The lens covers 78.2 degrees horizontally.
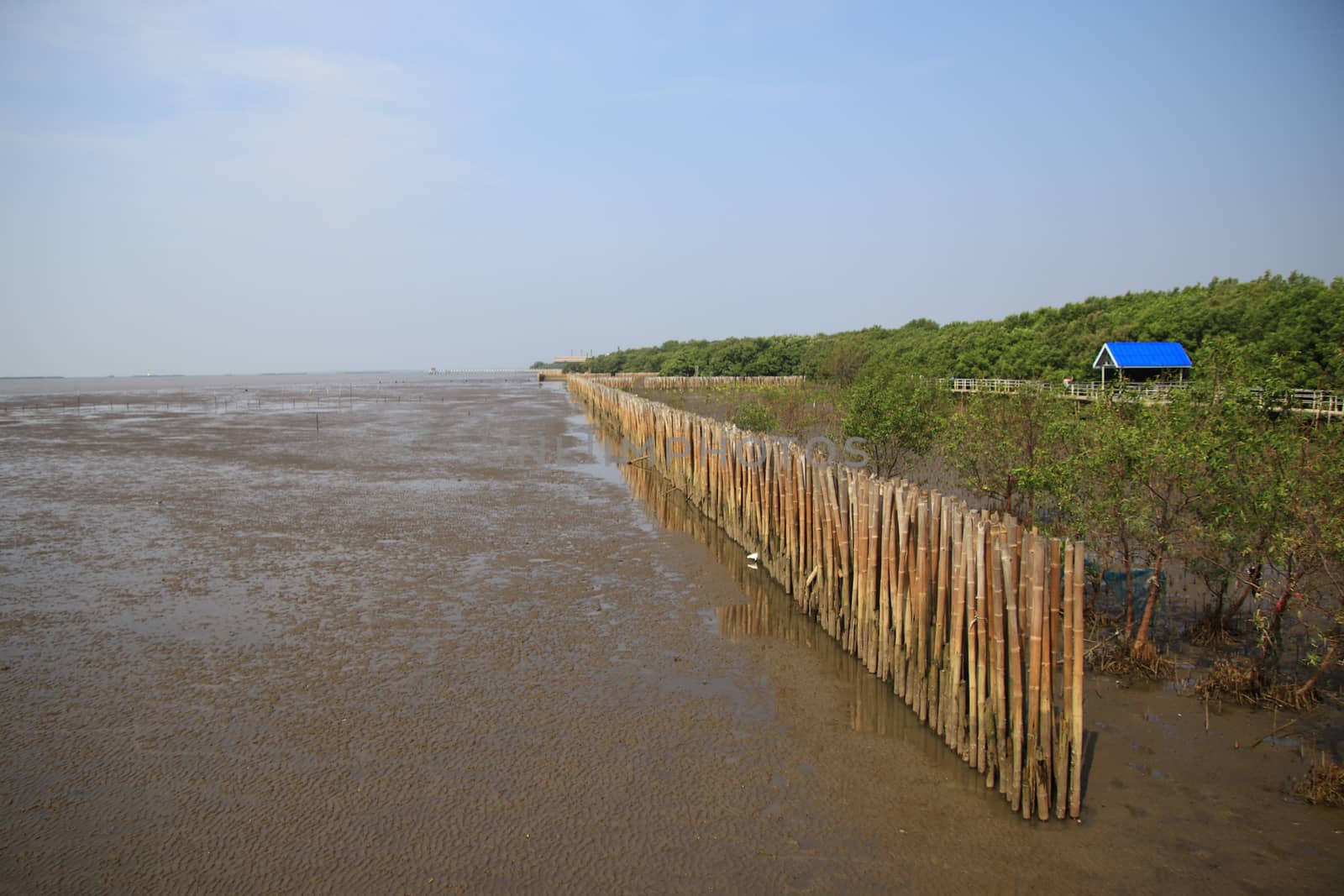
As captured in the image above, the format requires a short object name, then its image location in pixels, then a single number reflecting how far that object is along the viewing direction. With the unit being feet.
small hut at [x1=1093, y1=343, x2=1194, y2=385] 107.24
